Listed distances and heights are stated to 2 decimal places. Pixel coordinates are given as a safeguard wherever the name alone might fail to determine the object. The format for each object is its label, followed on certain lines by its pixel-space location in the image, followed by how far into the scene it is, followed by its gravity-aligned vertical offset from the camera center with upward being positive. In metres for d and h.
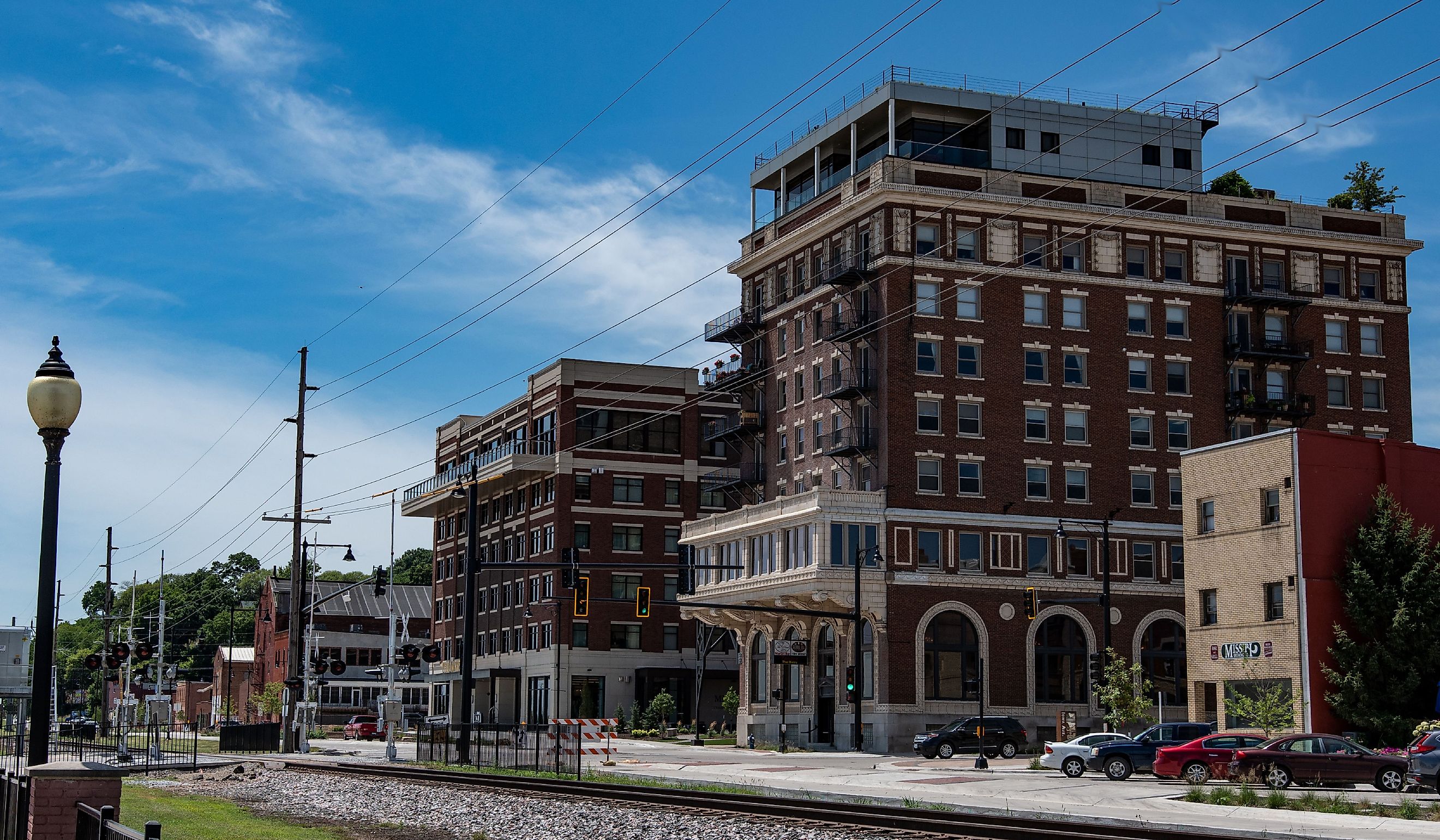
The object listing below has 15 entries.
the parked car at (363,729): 97.50 -7.32
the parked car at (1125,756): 45.81 -4.11
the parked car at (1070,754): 47.06 -4.19
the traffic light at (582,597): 49.84 +0.53
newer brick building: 103.12 +6.25
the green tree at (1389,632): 55.75 -0.49
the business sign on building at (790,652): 74.88 -1.81
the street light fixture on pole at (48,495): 14.52 +1.10
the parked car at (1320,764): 37.97 -3.55
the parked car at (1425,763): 35.41 -3.28
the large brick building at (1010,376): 76.75 +12.72
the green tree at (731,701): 94.12 -5.29
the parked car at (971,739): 63.03 -5.00
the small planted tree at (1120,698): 60.22 -3.18
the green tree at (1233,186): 88.62 +24.53
